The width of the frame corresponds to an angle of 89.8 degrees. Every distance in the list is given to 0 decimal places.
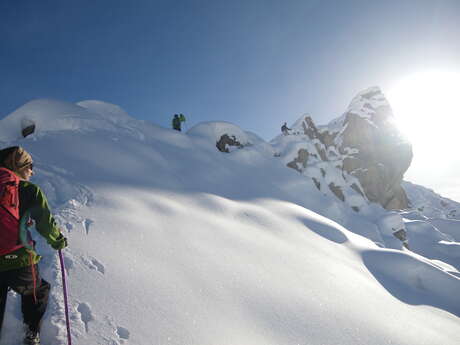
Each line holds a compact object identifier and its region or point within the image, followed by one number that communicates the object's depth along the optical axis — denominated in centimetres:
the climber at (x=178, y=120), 1850
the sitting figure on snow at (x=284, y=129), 3717
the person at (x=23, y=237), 201
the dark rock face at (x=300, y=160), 2970
